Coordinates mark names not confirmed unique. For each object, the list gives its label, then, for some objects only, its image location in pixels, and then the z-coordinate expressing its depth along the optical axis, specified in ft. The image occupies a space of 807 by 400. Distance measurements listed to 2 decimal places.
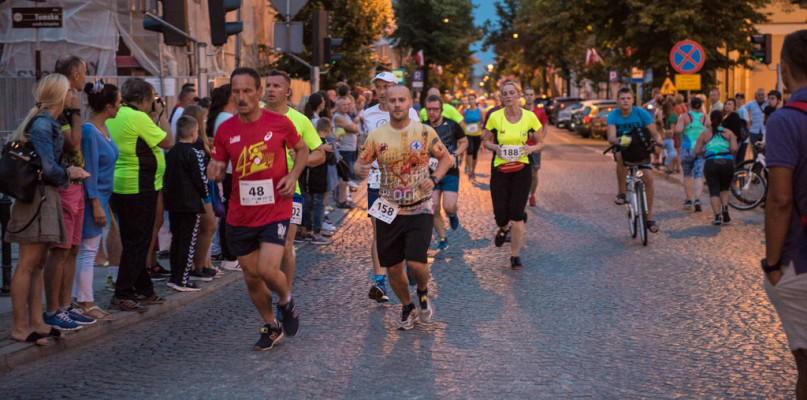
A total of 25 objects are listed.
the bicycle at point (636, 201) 38.27
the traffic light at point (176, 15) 39.19
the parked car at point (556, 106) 181.86
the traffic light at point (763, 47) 76.85
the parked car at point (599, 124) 128.67
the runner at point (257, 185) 20.95
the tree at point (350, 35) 105.91
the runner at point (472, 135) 67.51
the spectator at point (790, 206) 12.97
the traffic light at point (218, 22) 40.81
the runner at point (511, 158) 32.94
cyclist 40.11
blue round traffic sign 68.54
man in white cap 26.58
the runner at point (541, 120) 37.62
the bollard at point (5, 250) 27.25
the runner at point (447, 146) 35.32
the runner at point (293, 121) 23.66
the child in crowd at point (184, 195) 28.17
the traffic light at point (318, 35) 55.98
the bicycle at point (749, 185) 49.52
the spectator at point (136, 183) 25.49
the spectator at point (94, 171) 23.91
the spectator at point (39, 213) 21.04
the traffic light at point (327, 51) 60.29
